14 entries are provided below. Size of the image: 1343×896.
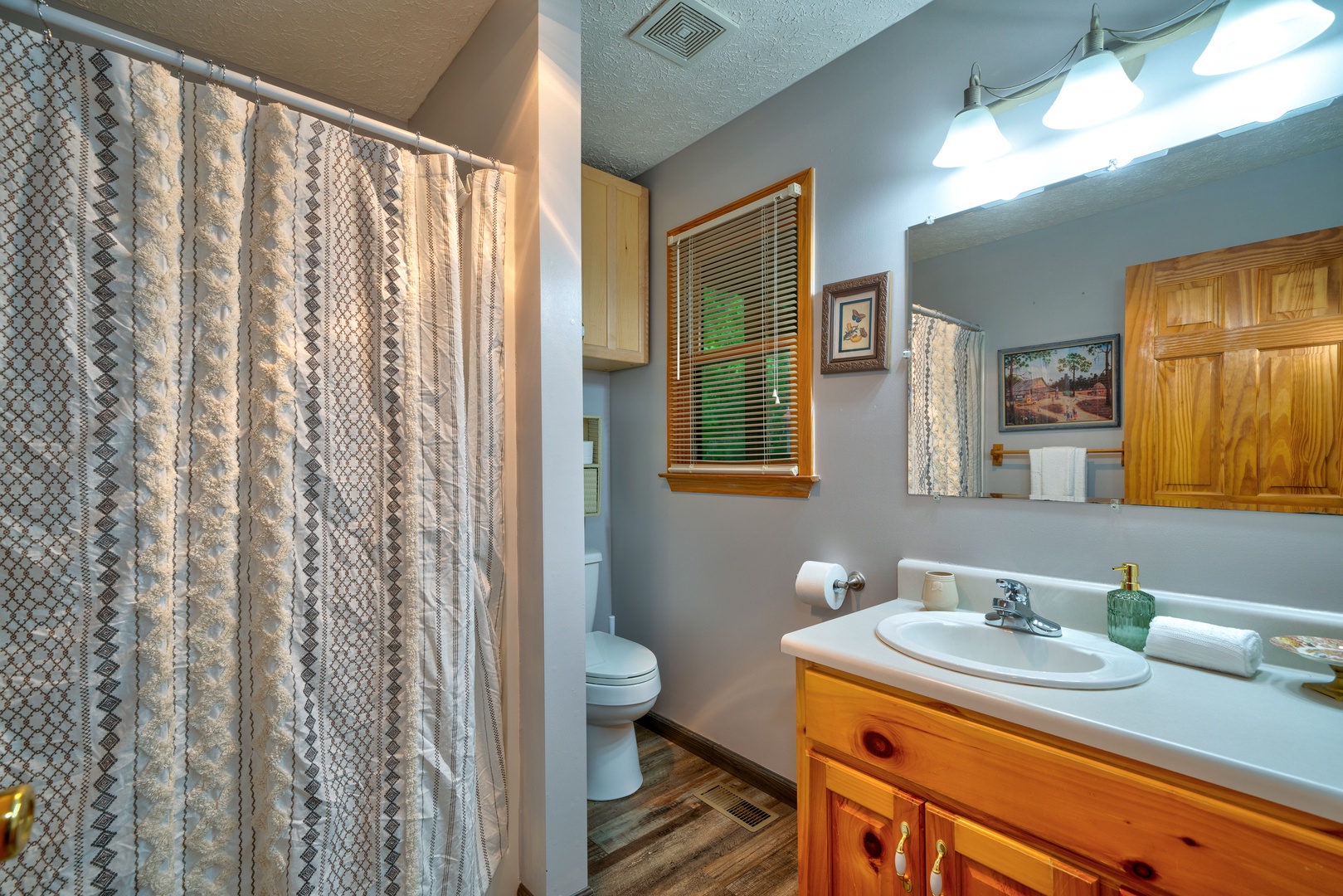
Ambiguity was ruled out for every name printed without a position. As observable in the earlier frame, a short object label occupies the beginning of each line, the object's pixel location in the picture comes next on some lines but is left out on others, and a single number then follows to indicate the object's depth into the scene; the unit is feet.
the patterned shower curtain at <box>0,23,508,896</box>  3.38
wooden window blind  6.58
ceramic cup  4.93
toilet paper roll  5.82
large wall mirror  3.58
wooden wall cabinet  7.88
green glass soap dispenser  3.96
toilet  6.52
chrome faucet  4.19
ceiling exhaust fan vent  5.42
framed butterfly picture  5.73
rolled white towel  3.47
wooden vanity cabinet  2.58
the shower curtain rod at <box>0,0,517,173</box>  3.46
